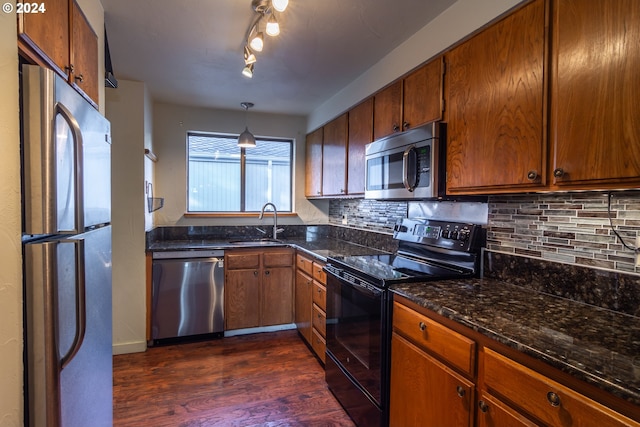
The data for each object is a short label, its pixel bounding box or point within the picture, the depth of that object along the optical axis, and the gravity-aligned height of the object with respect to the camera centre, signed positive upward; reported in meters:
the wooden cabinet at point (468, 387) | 0.88 -0.58
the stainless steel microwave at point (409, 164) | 1.78 +0.26
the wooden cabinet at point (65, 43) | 1.07 +0.63
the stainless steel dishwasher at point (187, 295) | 3.01 -0.81
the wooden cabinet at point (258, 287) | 3.22 -0.79
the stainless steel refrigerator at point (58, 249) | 0.95 -0.13
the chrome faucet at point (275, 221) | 3.81 -0.16
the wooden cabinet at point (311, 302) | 2.65 -0.82
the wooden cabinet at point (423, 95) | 1.81 +0.65
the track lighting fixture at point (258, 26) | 1.66 +0.95
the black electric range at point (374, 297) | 1.73 -0.52
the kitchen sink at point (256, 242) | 3.37 -0.37
